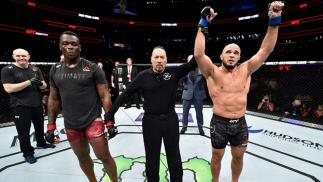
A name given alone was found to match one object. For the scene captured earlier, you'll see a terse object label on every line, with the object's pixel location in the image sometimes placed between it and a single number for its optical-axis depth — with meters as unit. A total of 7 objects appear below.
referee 1.84
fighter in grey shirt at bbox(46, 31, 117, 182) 1.80
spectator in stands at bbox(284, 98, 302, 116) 5.09
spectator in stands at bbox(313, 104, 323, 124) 4.56
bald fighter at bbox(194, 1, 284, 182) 1.87
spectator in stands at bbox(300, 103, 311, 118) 4.90
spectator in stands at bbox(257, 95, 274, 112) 5.61
